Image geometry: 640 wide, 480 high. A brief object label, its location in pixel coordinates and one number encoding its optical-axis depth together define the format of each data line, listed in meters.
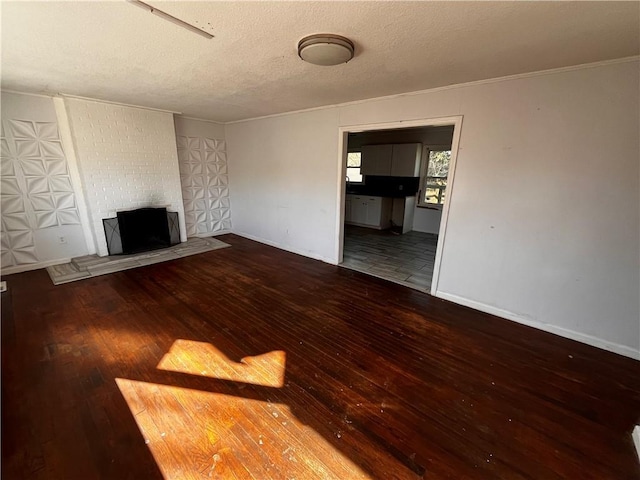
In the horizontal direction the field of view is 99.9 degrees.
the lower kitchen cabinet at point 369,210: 6.91
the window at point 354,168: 7.80
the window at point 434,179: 6.28
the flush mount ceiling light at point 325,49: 1.91
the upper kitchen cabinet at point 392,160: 6.44
